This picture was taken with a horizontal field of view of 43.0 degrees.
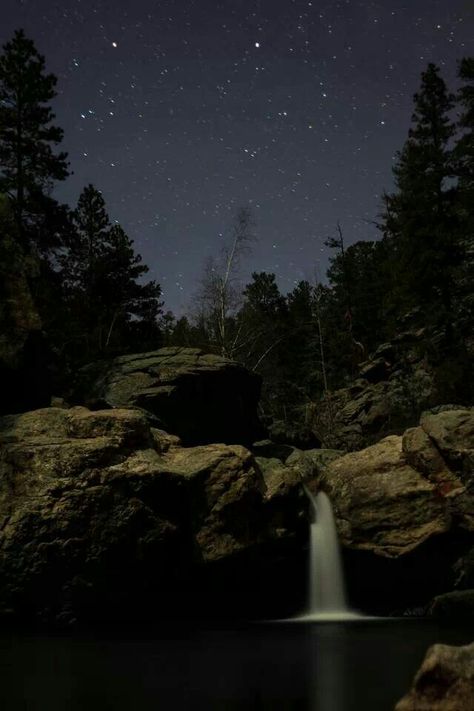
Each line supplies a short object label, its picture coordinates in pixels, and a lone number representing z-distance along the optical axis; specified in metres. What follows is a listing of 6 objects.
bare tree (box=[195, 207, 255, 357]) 29.45
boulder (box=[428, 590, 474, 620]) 12.88
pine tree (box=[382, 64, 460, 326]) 29.81
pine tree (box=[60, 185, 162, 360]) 29.98
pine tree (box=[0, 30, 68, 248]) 27.84
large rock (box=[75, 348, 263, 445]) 20.59
